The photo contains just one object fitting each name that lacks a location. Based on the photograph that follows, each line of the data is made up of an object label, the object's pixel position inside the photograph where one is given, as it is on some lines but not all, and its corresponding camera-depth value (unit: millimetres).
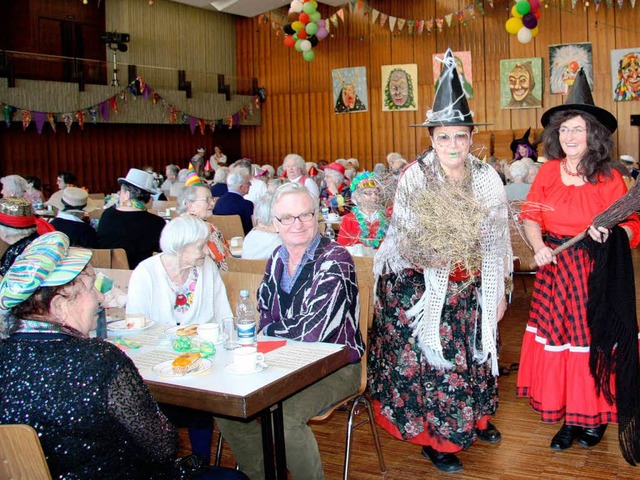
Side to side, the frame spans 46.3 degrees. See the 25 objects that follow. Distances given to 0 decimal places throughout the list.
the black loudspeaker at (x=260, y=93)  17422
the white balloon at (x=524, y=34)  12836
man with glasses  2789
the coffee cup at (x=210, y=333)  2820
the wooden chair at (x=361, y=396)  3105
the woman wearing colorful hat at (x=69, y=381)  1800
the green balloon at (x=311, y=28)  14562
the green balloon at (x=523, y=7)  12508
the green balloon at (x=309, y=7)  14109
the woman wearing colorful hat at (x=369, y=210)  3445
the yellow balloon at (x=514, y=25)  12797
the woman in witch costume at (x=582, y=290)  3508
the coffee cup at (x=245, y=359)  2398
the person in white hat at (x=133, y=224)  5422
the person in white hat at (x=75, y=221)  5402
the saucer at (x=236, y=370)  2391
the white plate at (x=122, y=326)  3061
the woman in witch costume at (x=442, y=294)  3146
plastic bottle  2691
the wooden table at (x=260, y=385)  2201
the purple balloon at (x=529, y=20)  12711
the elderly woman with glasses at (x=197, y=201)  5508
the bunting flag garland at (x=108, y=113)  12273
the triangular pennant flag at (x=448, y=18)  14773
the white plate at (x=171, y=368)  2396
